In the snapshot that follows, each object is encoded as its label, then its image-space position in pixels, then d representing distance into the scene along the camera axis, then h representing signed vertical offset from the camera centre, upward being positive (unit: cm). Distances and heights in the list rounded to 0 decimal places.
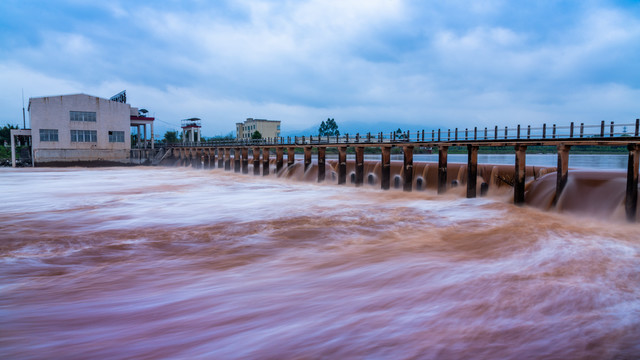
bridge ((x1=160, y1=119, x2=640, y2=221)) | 1505 -8
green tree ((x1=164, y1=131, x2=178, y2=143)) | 12307 +375
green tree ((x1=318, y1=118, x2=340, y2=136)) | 13650 +707
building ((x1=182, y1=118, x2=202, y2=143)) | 7481 +390
